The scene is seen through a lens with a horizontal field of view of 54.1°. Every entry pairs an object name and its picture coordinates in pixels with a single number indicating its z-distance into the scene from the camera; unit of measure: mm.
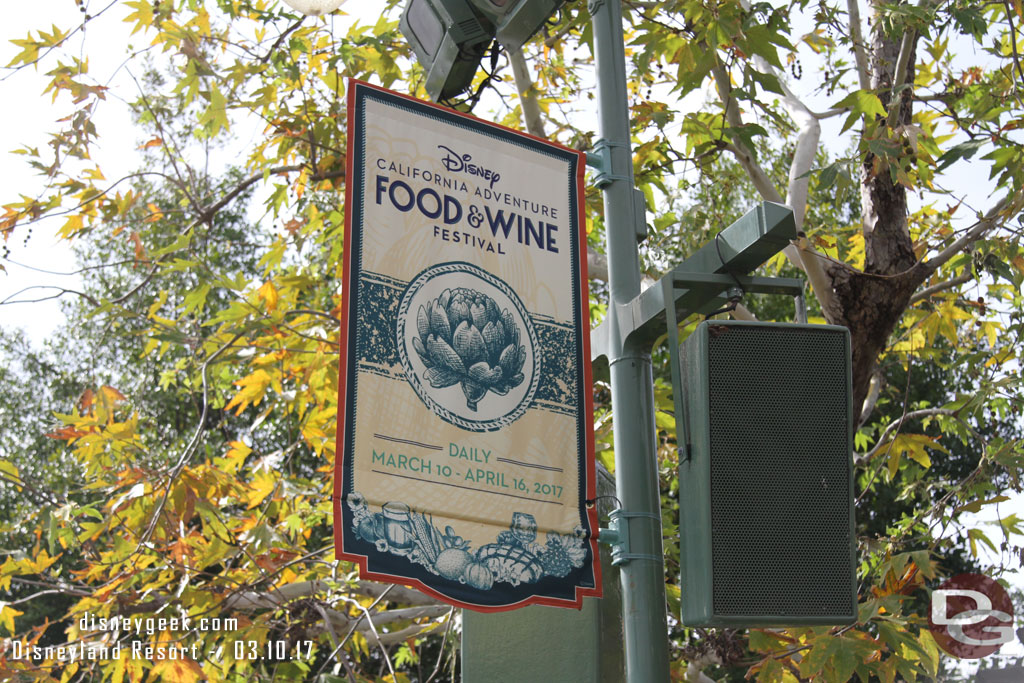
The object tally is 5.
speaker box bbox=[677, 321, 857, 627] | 2961
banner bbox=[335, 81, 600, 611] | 3223
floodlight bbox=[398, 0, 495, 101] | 4199
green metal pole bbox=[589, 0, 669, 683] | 3369
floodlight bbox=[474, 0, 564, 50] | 3975
